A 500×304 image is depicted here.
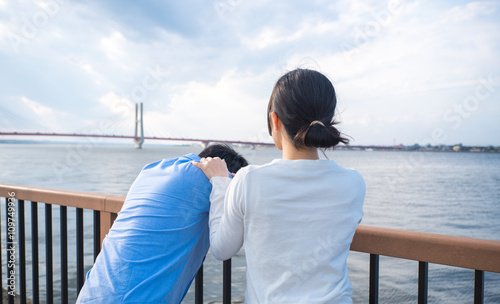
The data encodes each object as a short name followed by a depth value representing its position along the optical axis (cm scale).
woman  79
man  88
